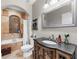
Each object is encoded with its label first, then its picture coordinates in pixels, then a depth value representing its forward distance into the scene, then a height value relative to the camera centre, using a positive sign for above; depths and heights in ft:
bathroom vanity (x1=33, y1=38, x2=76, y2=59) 2.01 -1.25
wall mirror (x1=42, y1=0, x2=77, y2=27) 2.83 +1.03
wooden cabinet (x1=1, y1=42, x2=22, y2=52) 9.27 -3.76
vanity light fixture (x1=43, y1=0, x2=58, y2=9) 4.17 +2.41
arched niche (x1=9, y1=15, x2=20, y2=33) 10.86 +1.02
